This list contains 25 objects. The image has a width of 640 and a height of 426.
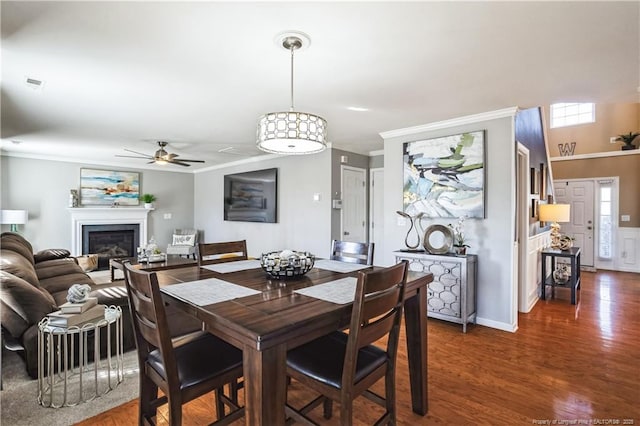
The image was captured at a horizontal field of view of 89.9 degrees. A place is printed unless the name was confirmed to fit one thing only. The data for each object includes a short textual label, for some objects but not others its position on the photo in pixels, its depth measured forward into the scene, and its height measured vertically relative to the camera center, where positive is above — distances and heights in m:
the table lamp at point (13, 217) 5.10 -0.10
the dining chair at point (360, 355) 1.29 -0.69
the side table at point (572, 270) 4.22 -0.81
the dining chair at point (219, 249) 2.45 -0.31
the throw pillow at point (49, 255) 4.62 -0.66
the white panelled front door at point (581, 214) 6.75 -0.05
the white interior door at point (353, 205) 5.09 +0.10
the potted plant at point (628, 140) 6.29 +1.43
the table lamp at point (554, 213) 4.42 -0.02
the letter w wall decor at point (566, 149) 7.13 +1.42
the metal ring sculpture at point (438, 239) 3.42 -0.31
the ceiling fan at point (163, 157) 4.76 +0.81
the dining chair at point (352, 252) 2.47 -0.32
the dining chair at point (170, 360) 1.28 -0.69
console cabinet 3.23 -0.76
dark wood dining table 1.10 -0.43
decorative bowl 1.89 -0.32
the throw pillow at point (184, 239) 7.16 -0.63
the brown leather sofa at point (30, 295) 2.19 -0.73
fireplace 6.30 -0.18
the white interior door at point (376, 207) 5.45 +0.08
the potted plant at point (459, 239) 3.37 -0.29
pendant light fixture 1.86 +0.51
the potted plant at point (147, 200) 7.09 +0.25
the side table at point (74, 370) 2.00 -1.14
